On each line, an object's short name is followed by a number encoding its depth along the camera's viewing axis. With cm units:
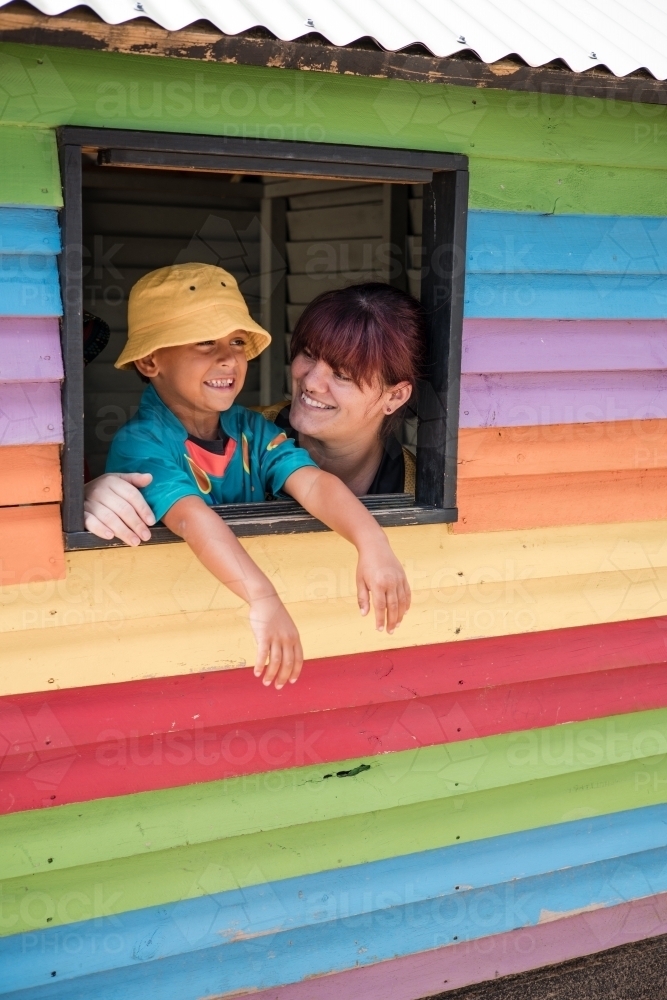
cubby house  235
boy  232
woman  300
